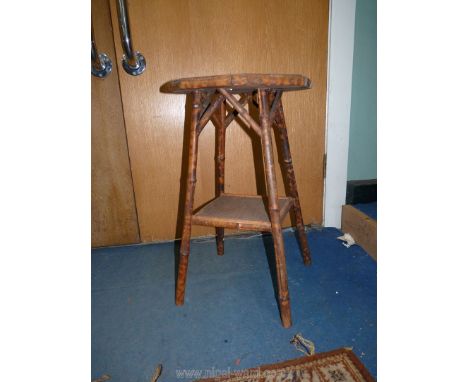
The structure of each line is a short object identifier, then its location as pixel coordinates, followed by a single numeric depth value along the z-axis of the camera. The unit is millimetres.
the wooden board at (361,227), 1027
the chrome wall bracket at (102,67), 990
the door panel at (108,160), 1000
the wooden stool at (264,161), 637
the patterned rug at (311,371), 574
